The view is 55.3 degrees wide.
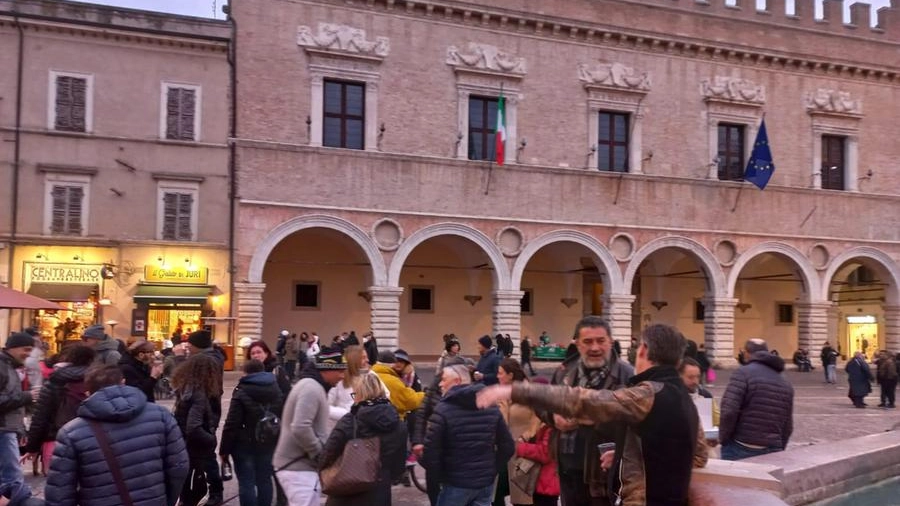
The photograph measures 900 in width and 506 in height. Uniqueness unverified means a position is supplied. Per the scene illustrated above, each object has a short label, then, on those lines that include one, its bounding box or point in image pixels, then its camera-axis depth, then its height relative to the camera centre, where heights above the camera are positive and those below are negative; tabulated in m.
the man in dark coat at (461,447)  5.44 -0.98
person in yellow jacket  7.57 -0.88
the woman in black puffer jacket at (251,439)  6.82 -1.18
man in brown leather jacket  3.41 -0.48
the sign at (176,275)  21.65 +0.35
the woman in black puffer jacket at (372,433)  5.25 -0.87
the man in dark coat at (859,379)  18.28 -1.70
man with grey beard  4.47 -0.47
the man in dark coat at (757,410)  6.50 -0.86
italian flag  23.61 +4.41
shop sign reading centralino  20.80 +0.33
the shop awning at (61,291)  20.73 -0.12
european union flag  25.75 +3.98
